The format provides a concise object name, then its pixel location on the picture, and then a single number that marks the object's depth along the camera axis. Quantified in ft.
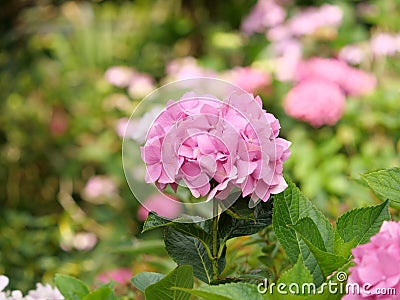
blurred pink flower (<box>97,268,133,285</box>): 6.65
